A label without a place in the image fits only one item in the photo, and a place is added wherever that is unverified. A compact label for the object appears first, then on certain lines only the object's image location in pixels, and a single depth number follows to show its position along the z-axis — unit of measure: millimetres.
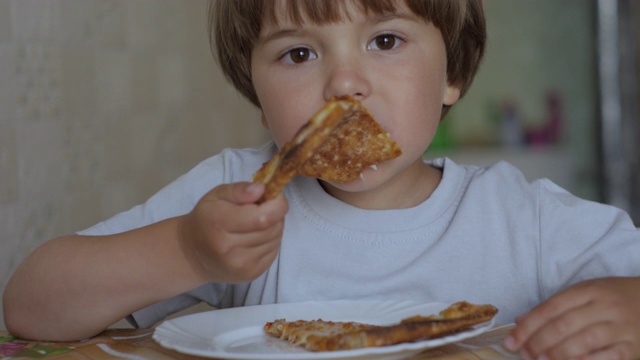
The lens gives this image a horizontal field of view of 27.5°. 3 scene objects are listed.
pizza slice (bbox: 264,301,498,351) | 567
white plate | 562
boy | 686
